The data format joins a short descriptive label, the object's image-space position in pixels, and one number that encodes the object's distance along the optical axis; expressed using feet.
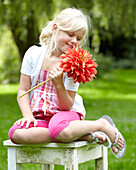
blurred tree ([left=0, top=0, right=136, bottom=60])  22.39
